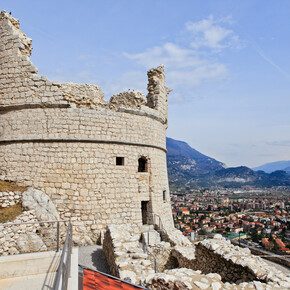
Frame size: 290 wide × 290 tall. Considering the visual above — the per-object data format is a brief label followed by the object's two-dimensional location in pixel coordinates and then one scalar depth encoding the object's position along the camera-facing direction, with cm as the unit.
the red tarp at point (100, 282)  481
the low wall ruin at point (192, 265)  479
